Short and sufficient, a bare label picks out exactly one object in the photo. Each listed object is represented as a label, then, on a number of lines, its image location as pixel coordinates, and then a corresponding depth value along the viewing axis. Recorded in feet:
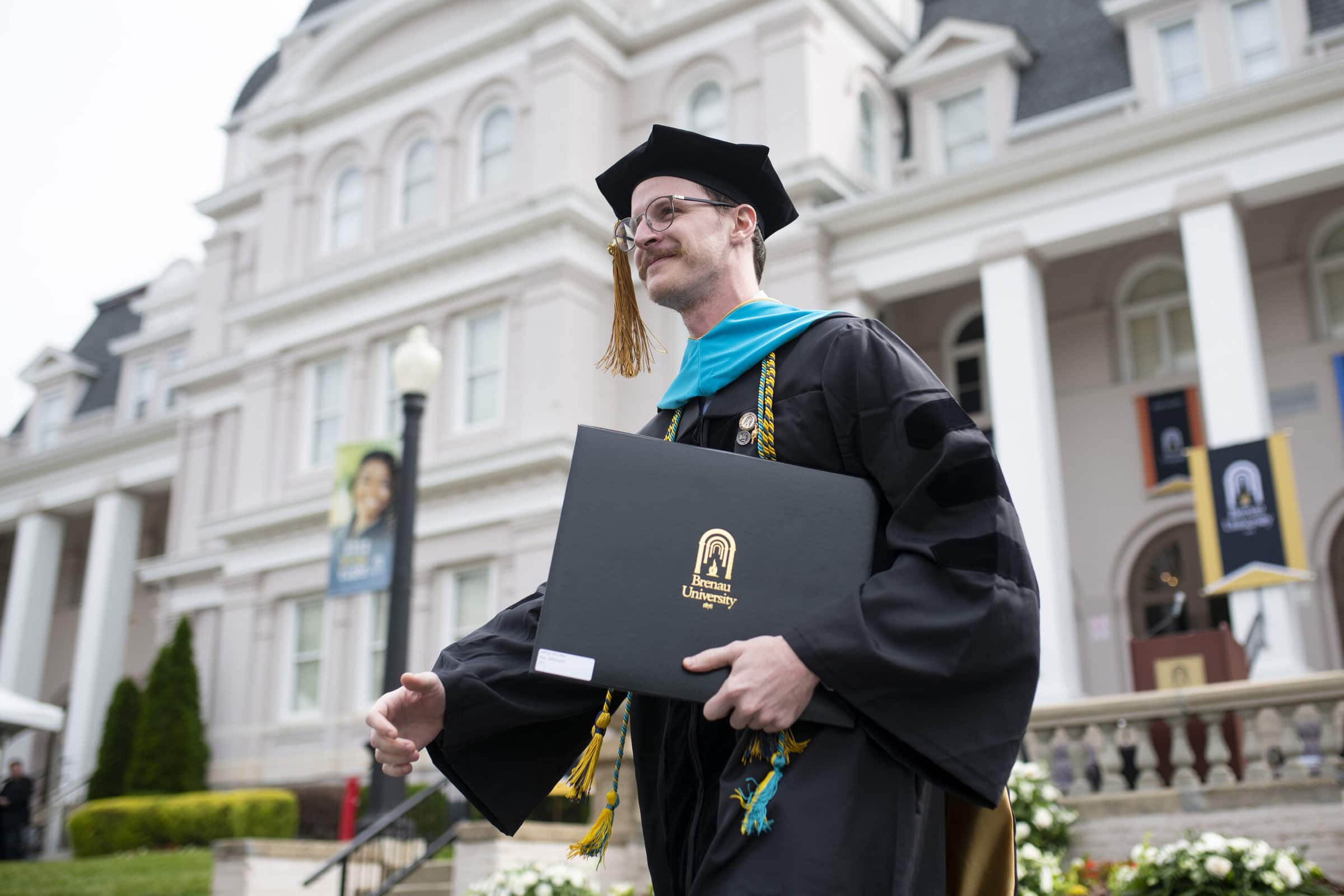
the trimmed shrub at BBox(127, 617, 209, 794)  78.33
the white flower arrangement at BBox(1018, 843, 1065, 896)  27.40
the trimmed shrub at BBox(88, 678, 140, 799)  81.61
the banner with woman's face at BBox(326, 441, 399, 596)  49.06
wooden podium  46.06
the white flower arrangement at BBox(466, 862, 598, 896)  30.71
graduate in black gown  8.59
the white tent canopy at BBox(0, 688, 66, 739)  58.85
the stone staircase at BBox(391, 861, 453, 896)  42.06
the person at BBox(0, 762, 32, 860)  75.87
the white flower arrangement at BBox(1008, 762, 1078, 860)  32.63
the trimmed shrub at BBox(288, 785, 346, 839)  69.51
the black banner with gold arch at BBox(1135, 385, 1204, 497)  69.15
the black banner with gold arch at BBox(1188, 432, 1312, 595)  50.78
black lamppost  37.11
